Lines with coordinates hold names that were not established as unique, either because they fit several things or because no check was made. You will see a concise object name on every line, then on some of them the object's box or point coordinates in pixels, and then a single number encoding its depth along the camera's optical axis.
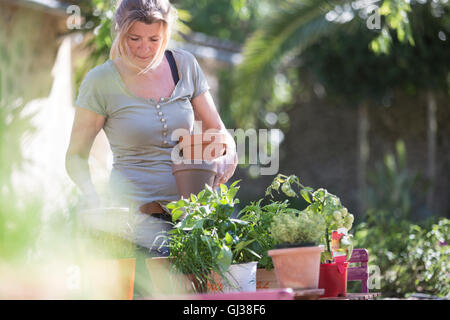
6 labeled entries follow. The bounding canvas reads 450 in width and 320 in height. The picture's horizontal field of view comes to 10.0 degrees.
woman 7.98
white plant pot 7.58
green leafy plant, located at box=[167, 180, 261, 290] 7.54
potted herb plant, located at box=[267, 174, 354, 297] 7.58
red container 7.58
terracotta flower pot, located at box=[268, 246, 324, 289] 7.41
